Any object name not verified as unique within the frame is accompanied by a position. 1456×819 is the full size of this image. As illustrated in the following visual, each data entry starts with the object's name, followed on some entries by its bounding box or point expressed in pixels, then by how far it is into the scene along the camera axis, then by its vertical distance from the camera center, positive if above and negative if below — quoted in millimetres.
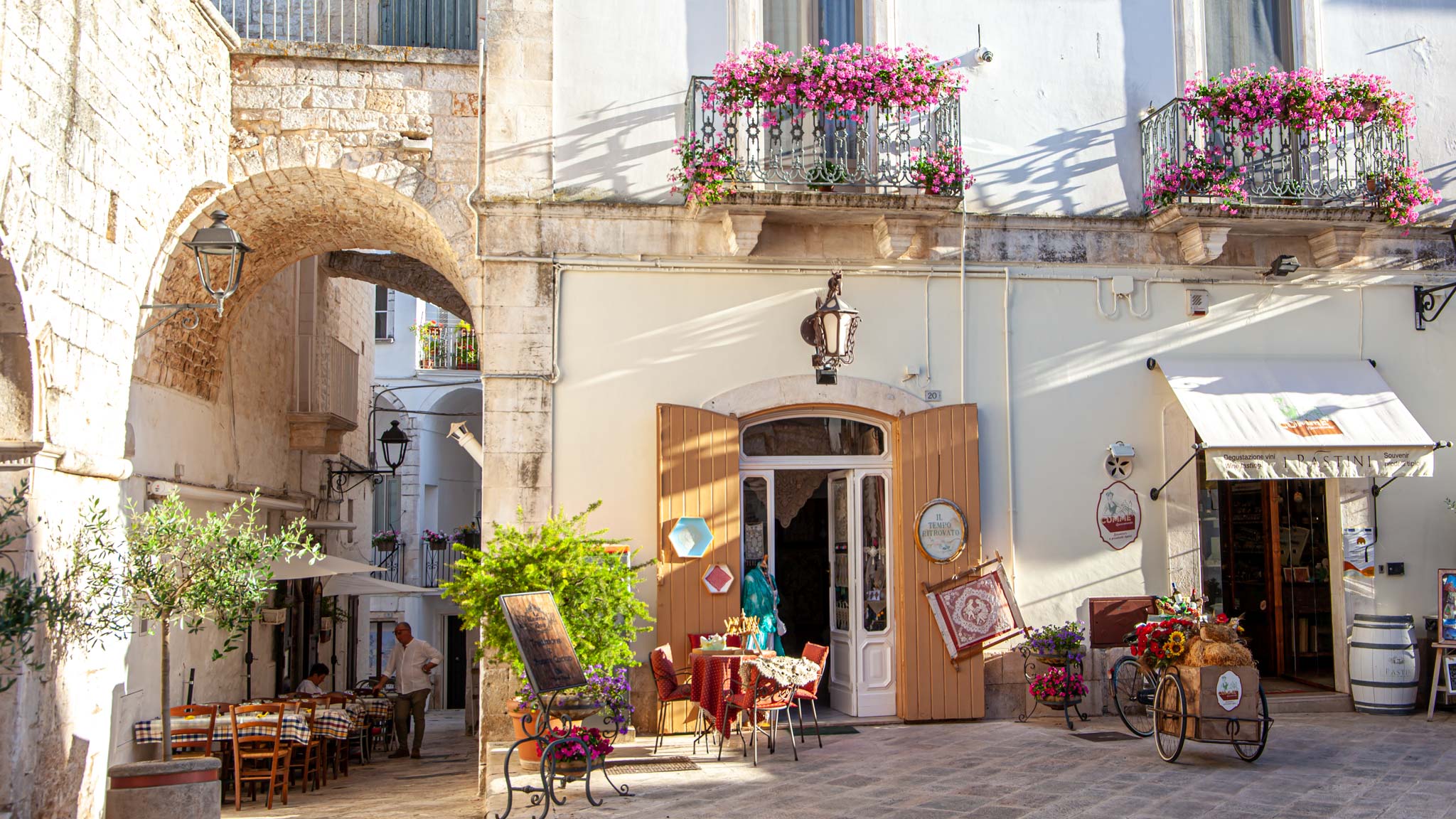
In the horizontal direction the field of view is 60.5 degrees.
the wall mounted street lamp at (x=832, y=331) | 8516 +1437
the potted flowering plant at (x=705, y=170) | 8594 +2572
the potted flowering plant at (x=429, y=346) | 20938 +3389
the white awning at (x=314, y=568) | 10531 -170
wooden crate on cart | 7207 -963
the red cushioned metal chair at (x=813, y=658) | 7957 -766
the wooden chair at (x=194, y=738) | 8875 -1327
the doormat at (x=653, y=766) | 7496 -1348
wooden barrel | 9172 -970
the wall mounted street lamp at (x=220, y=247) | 7039 +1724
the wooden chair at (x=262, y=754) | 8844 -1464
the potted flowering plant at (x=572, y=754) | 6625 -1106
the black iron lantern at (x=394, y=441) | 14000 +1198
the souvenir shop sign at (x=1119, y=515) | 9398 +153
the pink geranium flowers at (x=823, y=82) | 8703 +3193
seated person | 11445 -1213
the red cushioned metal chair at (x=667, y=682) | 8039 -895
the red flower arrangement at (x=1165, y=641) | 7449 -642
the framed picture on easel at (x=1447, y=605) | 9172 -550
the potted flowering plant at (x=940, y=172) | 8883 +2602
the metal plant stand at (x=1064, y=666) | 8797 -914
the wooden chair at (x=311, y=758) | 9383 -1601
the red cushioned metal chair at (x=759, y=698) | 7520 -953
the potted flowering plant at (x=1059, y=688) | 8805 -1068
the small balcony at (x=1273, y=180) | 9305 +2703
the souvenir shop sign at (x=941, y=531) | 9078 +56
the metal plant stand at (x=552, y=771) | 6414 -1192
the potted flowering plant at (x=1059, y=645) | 8820 -761
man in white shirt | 11938 -1245
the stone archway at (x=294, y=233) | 8859 +2486
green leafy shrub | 7617 -254
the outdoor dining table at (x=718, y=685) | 7699 -885
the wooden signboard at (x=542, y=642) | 6449 -510
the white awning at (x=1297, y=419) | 9000 +836
